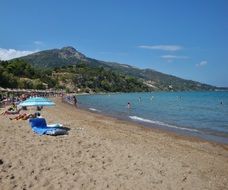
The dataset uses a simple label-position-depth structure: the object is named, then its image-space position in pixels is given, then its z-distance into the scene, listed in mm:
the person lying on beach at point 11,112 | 15881
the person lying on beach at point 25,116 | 13405
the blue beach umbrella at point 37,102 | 13159
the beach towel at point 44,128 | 9648
